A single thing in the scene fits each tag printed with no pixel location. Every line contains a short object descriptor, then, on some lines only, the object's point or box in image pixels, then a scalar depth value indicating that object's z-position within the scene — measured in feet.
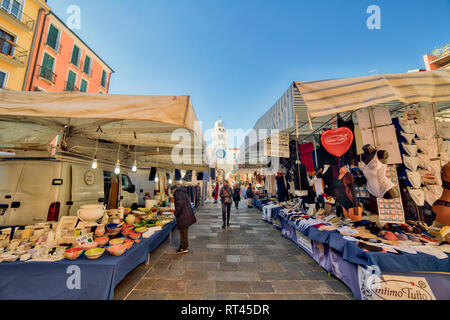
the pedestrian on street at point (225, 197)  21.04
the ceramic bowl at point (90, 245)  7.68
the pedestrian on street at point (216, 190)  40.72
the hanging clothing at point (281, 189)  19.85
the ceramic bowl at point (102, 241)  8.23
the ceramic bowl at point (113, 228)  9.69
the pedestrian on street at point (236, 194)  38.53
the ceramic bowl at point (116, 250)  7.57
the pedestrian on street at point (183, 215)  13.23
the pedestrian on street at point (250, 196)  40.14
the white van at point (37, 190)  10.61
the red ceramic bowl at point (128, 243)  8.39
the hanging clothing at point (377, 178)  8.25
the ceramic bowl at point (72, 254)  6.81
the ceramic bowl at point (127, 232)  10.11
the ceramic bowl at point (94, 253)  7.04
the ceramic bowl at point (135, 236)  9.59
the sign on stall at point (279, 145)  15.31
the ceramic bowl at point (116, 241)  8.51
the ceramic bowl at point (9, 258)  6.49
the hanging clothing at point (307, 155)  15.43
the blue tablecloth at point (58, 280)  6.45
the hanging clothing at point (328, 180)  12.79
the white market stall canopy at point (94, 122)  6.12
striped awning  6.93
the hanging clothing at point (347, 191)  9.95
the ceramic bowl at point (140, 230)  10.91
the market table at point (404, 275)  6.54
